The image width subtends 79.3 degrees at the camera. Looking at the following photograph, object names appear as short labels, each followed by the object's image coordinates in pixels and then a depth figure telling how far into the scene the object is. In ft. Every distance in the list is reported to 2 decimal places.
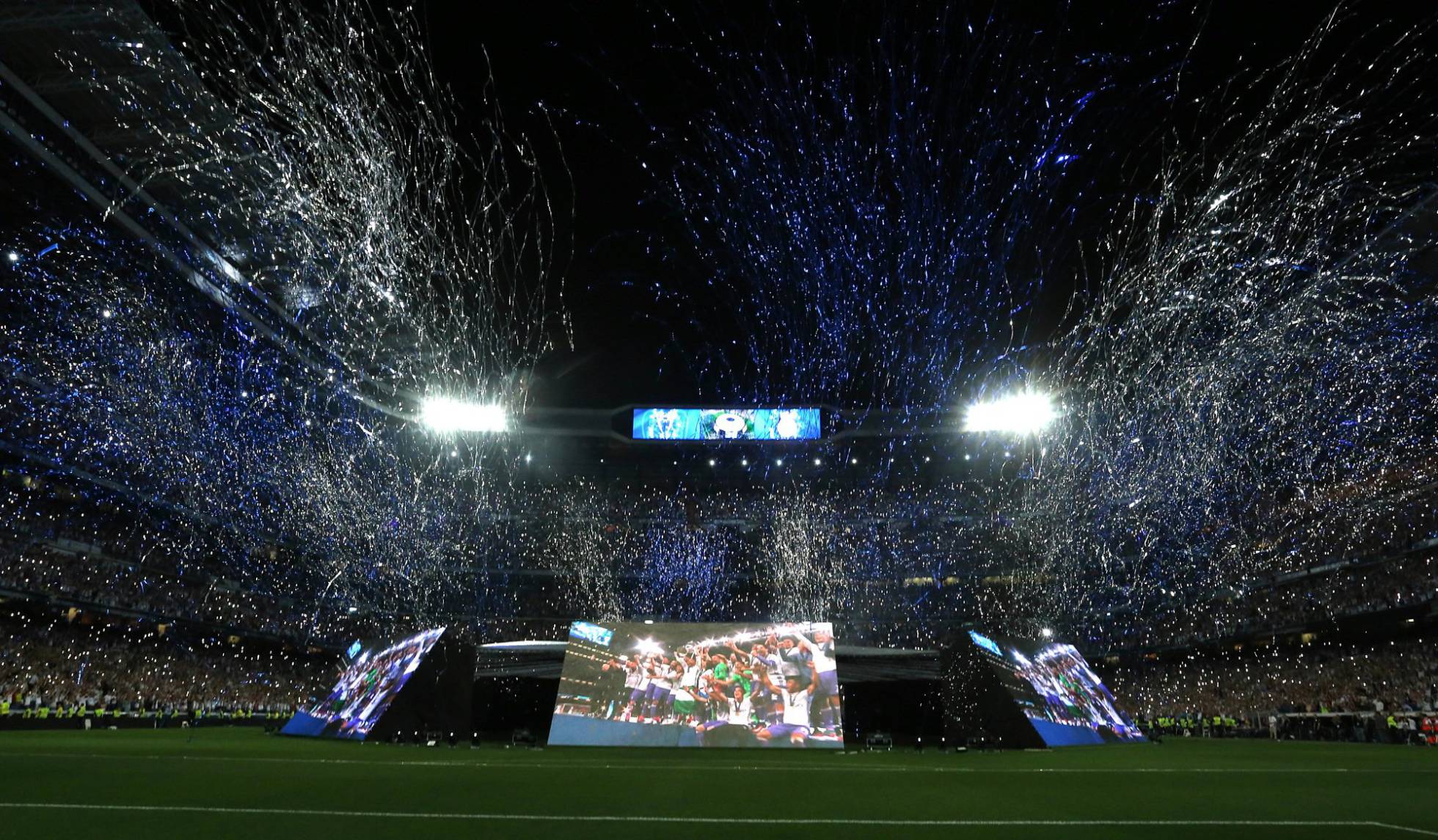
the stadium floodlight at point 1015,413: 160.35
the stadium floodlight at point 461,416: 166.40
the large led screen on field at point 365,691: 74.33
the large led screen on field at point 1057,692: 76.13
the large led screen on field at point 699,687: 75.00
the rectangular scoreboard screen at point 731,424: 163.12
